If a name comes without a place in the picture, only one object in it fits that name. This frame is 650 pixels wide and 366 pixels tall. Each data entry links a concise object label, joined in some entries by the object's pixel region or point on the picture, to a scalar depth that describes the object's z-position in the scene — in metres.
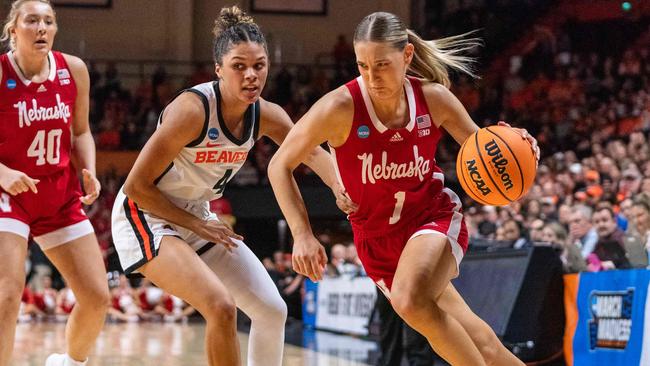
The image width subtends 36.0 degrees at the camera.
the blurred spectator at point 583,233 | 9.12
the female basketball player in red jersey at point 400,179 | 4.10
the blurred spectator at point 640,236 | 7.52
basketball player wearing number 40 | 4.74
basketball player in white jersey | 4.36
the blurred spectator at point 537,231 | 9.66
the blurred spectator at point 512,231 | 9.98
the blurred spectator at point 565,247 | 7.84
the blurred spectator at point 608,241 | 7.81
